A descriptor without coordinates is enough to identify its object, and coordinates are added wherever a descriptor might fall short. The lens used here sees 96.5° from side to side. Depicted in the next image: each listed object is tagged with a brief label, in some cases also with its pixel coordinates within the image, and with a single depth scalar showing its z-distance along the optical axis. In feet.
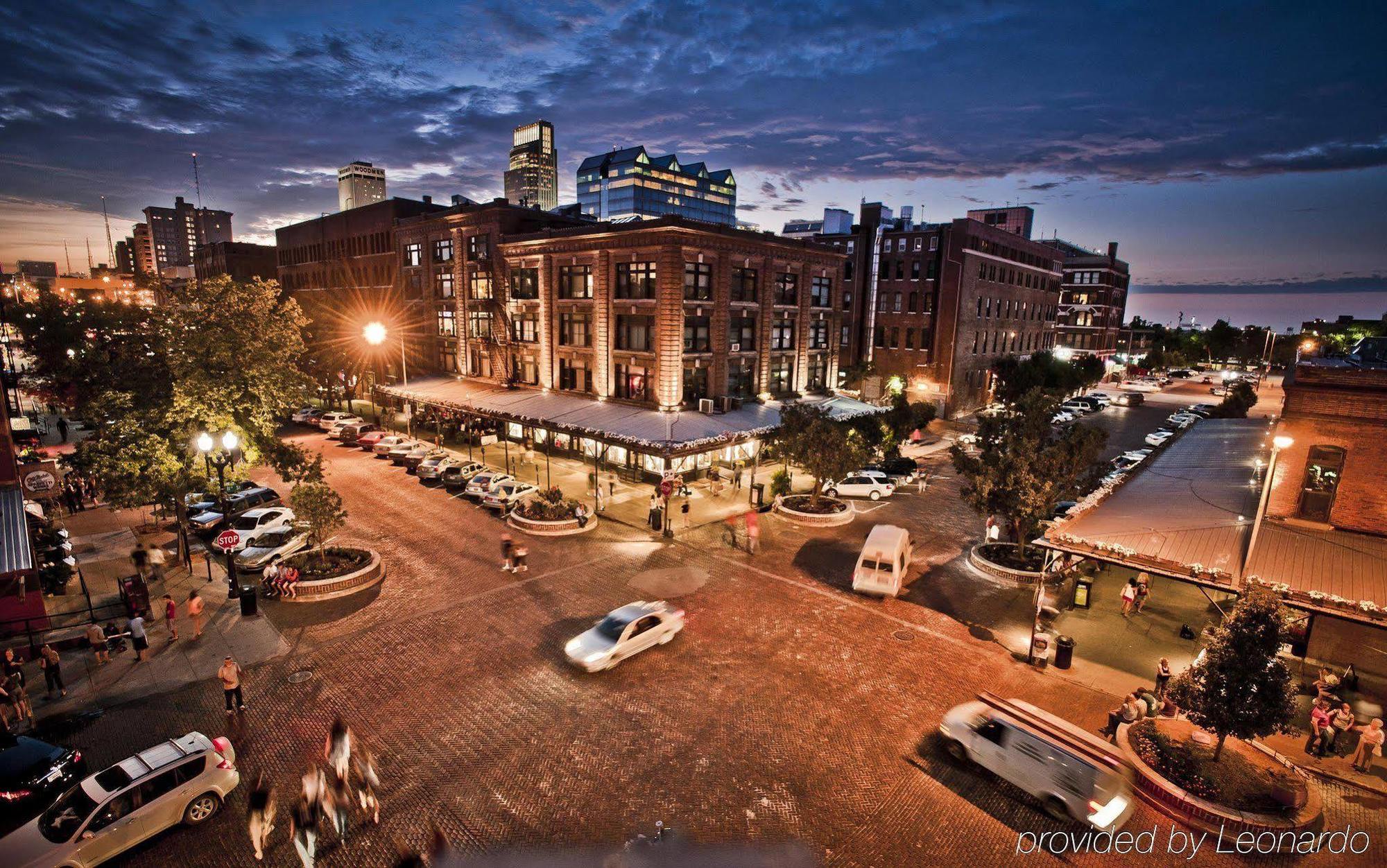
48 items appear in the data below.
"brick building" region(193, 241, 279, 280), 269.44
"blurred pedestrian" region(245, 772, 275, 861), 32.37
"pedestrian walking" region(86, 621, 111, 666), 51.08
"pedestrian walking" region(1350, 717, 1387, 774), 40.81
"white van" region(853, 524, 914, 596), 65.67
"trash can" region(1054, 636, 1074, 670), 53.06
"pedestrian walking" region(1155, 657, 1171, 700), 48.08
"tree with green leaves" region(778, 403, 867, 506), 88.63
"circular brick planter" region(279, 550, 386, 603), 64.85
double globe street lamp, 63.21
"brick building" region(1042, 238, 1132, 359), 307.37
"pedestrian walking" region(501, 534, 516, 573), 71.20
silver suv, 31.24
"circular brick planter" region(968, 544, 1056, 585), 71.61
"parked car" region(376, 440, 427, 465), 120.78
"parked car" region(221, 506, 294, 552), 78.28
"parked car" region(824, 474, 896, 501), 105.81
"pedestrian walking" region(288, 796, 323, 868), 33.19
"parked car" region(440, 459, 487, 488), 103.91
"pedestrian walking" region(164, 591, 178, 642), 55.31
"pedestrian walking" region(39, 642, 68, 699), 46.96
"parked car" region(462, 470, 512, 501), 96.84
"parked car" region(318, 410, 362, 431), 147.02
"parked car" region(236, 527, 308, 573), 72.54
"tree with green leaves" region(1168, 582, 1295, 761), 37.14
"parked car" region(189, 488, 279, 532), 84.53
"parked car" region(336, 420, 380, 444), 136.46
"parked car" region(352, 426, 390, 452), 132.16
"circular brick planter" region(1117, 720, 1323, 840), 35.83
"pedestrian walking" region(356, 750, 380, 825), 35.83
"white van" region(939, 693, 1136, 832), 36.27
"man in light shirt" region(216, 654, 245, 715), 44.39
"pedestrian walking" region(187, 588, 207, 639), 55.72
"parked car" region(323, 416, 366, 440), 140.97
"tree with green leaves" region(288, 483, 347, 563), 65.16
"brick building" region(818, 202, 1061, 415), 179.73
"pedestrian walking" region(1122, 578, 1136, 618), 63.16
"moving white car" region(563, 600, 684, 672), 51.37
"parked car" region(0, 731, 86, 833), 34.83
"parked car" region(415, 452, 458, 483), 108.38
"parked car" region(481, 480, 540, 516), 92.73
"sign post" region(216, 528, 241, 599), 59.26
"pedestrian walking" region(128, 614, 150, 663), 52.16
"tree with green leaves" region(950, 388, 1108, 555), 69.87
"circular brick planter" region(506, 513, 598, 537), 84.84
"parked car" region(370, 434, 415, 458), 126.00
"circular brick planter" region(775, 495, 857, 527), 91.40
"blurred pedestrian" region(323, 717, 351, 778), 36.45
